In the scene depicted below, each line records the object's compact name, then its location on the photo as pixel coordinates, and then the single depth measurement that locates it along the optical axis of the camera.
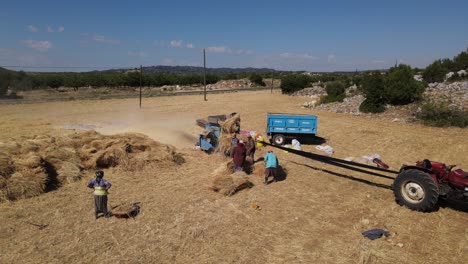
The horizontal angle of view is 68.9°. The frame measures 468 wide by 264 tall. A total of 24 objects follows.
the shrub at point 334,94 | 36.38
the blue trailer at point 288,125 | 17.38
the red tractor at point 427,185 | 8.66
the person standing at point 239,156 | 11.91
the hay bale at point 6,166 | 10.05
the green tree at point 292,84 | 56.38
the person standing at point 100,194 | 8.59
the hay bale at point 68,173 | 11.25
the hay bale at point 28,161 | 10.47
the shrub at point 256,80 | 86.25
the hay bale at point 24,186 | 9.71
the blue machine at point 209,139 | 15.51
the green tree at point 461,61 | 43.58
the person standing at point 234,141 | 13.25
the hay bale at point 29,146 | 11.58
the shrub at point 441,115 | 22.88
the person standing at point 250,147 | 13.47
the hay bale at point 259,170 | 12.41
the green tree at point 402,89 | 28.19
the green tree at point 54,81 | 56.89
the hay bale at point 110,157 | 12.76
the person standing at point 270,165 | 11.47
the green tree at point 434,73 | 40.53
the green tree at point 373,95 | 29.03
